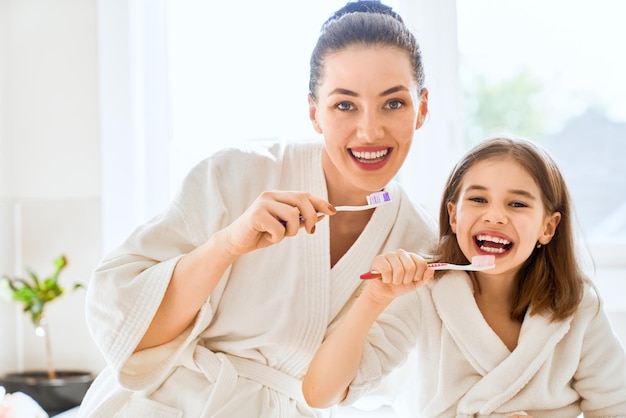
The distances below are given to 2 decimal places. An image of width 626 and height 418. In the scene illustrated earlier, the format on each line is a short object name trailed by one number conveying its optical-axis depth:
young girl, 1.29
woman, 1.28
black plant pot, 1.91
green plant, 1.94
